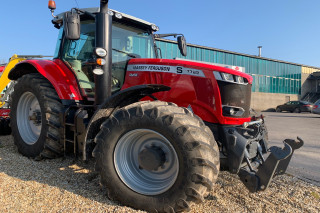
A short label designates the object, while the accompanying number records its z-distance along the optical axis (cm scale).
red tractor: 242
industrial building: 2696
